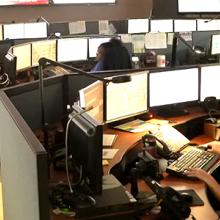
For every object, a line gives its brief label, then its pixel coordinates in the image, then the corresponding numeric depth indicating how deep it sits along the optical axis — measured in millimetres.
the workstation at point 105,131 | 1556
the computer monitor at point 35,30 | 6330
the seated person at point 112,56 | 4352
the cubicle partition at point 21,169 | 1327
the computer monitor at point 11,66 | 3881
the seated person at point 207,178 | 2326
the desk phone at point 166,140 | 2793
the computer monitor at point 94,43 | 5609
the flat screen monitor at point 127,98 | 3061
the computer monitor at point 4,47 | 4730
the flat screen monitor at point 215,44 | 5661
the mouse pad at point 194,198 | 2158
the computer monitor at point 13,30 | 6152
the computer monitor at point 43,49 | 4914
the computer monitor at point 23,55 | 4574
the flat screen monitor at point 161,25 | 7207
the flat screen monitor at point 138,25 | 7078
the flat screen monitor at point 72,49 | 5402
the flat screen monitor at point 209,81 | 3527
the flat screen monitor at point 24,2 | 8008
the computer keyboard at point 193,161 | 2523
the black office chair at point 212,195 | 2504
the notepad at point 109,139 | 2821
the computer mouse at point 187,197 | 2104
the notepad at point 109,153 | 2600
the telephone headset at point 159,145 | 2783
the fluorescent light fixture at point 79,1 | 8391
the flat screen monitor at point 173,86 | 3340
